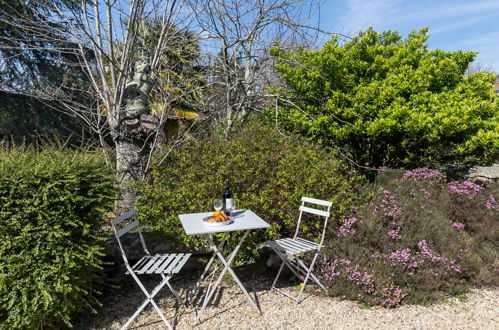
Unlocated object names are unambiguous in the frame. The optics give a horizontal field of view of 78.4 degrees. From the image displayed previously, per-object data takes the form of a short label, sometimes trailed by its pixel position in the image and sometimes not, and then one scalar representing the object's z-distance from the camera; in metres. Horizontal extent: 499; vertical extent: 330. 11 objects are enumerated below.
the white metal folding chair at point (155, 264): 2.83
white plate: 2.95
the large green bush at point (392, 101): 5.38
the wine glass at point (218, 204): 3.25
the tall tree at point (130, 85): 4.69
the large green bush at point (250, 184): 4.24
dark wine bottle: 3.37
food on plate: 2.99
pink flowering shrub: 3.36
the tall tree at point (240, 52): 5.99
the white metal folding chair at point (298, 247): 3.36
